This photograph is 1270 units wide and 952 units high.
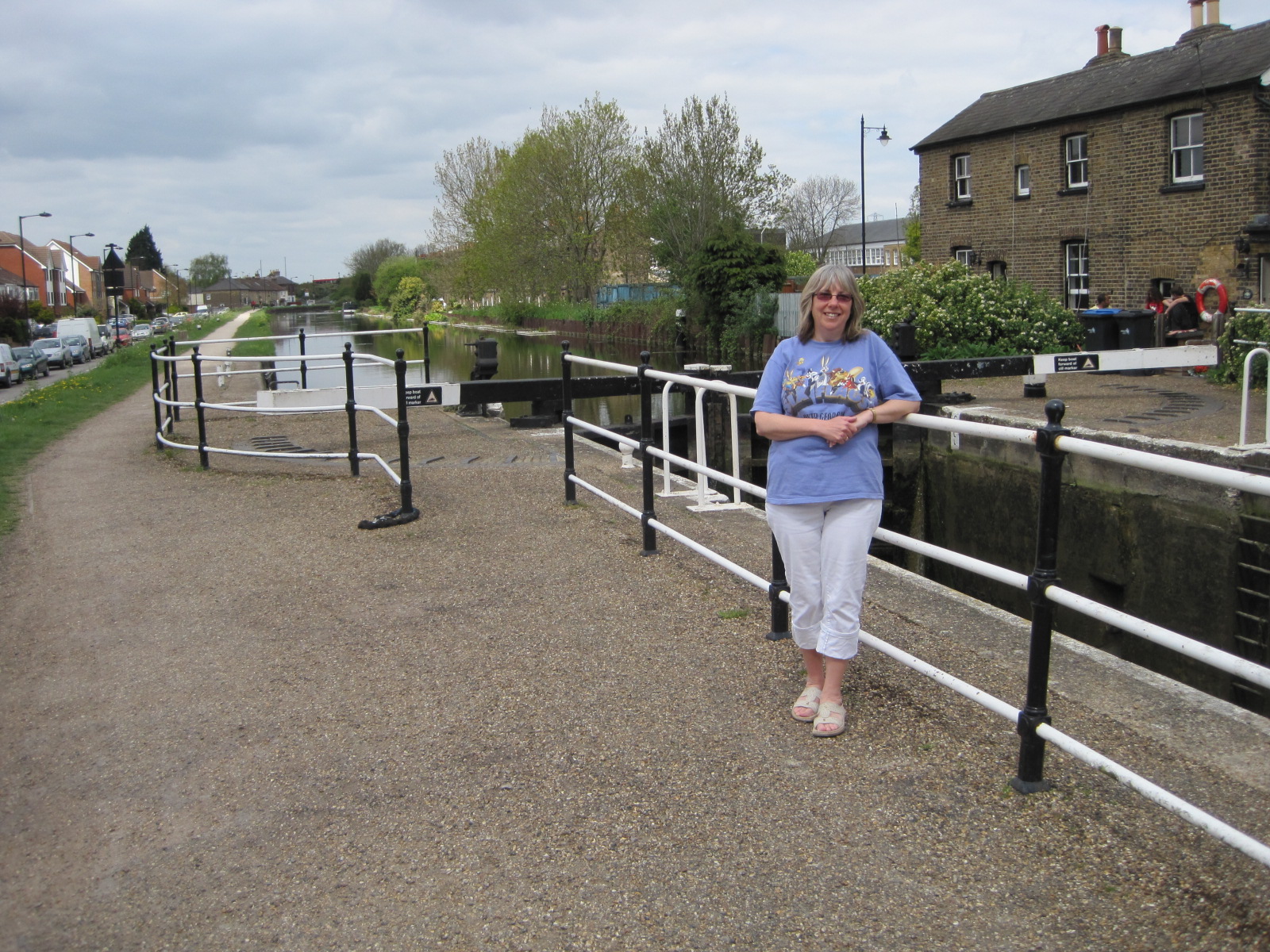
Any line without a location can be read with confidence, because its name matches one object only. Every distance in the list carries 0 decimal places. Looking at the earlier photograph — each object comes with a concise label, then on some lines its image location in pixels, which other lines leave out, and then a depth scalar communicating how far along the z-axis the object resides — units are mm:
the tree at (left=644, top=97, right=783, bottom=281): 45656
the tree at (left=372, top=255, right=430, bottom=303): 120269
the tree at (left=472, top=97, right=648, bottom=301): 54438
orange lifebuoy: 20659
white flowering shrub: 18953
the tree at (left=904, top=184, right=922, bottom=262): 69438
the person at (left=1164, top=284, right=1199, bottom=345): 21016
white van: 51844
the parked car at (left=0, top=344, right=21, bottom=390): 35688
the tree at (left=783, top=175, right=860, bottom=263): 91188
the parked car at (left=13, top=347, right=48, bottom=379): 38312
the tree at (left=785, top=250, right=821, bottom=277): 56969
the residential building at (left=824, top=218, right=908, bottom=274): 98500
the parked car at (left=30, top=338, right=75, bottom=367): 44656
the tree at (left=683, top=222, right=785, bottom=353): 37031
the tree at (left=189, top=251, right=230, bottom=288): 194000
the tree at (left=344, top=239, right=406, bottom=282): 156625
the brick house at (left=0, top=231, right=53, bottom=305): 83938
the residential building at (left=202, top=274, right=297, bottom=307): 192125
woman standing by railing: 3885
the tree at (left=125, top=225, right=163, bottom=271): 153750
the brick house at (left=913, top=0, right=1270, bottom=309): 22609
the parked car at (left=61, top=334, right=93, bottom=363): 47725
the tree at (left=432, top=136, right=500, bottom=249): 68562
